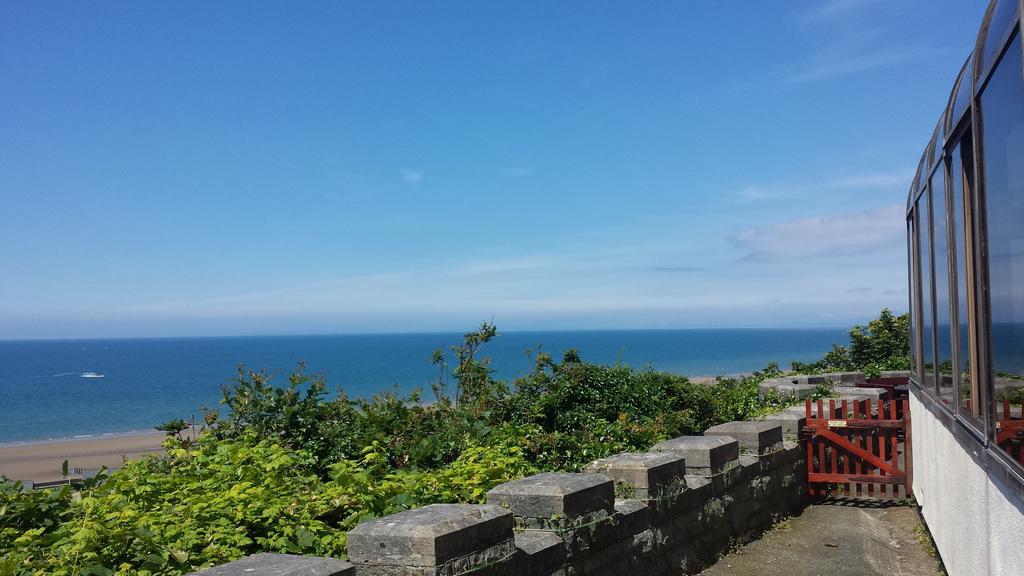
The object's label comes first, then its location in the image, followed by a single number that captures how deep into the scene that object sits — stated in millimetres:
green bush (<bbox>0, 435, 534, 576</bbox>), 3847
